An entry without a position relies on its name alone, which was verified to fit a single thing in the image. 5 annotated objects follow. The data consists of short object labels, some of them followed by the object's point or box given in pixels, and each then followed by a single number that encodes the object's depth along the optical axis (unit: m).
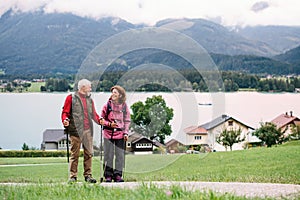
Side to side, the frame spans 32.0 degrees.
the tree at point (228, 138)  41.67
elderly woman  8.80
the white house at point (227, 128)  39.76
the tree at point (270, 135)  40.44
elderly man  8.52
